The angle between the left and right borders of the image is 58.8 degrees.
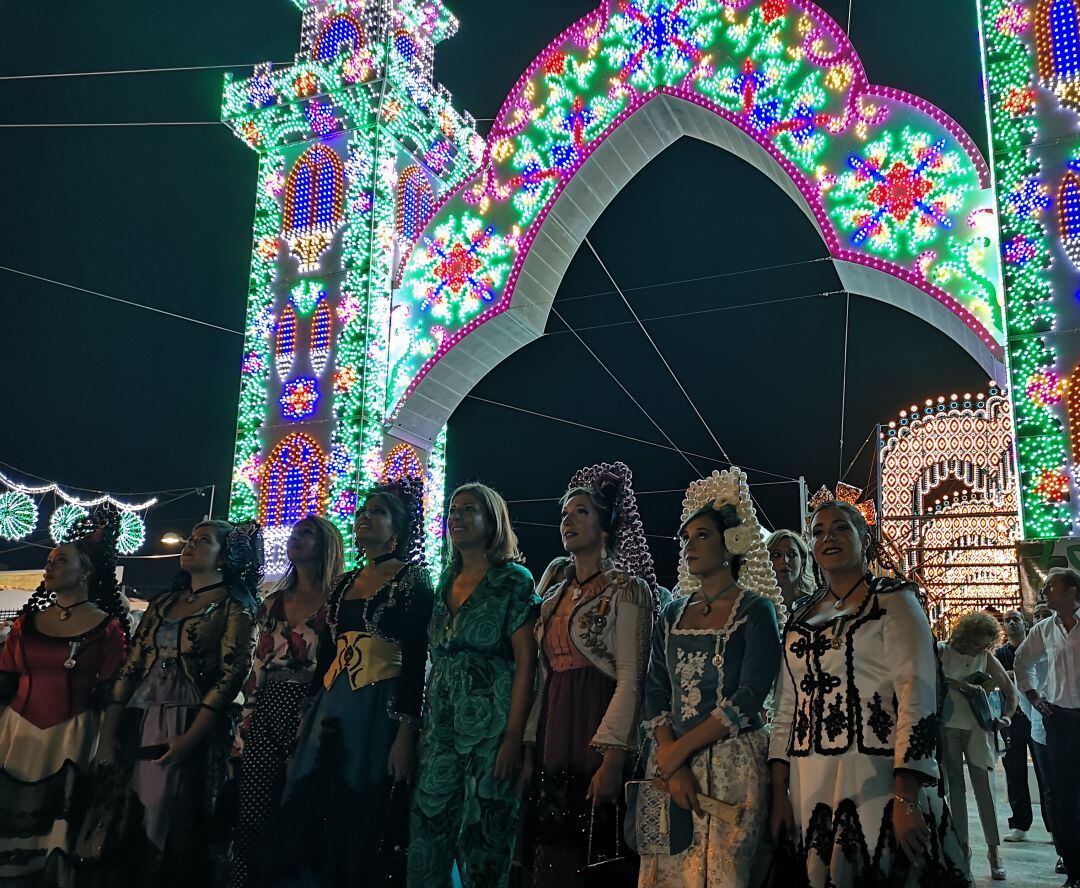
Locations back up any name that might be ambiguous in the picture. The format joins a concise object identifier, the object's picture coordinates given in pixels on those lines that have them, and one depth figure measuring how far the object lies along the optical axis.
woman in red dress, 3.81
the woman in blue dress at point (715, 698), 2.70
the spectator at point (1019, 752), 5.92
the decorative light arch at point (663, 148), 6.92
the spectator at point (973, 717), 4.86
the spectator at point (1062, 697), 4.51
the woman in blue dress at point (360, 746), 3.26
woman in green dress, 3.13
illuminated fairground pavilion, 10.62
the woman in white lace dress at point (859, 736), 2.38
